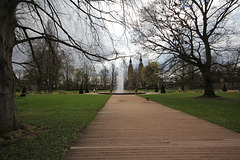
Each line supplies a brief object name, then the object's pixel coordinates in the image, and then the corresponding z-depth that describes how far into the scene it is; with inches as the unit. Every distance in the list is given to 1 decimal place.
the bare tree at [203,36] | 513.9
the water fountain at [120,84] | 2014.5
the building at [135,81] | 2230.6
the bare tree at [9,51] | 122.8
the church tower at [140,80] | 2337.2
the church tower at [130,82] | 2288.1
